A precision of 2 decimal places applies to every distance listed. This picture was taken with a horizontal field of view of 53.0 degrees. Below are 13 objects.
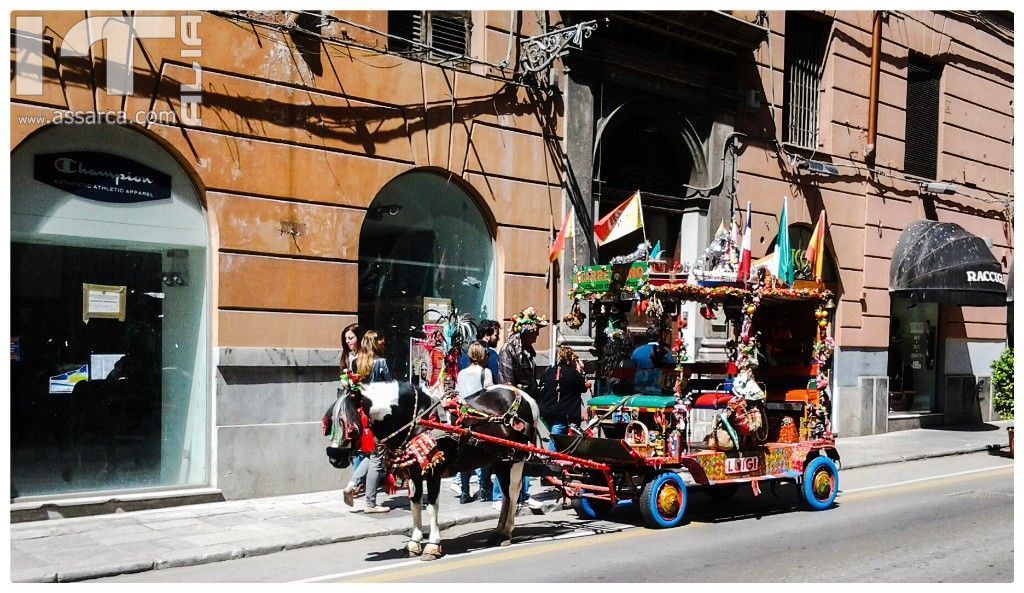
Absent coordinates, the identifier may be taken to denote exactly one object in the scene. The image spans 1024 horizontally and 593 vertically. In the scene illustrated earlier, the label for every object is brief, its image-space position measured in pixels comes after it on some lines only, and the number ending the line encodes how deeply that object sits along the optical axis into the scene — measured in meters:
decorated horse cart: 10.41
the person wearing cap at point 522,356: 11.52
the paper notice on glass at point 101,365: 11.20
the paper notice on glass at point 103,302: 11.13
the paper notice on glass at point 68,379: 10.90
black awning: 20.23
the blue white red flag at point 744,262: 10.80
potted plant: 18.25
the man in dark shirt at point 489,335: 11.93
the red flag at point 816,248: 12.56
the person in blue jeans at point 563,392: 11.41
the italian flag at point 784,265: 11.54
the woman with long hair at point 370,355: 10.45
